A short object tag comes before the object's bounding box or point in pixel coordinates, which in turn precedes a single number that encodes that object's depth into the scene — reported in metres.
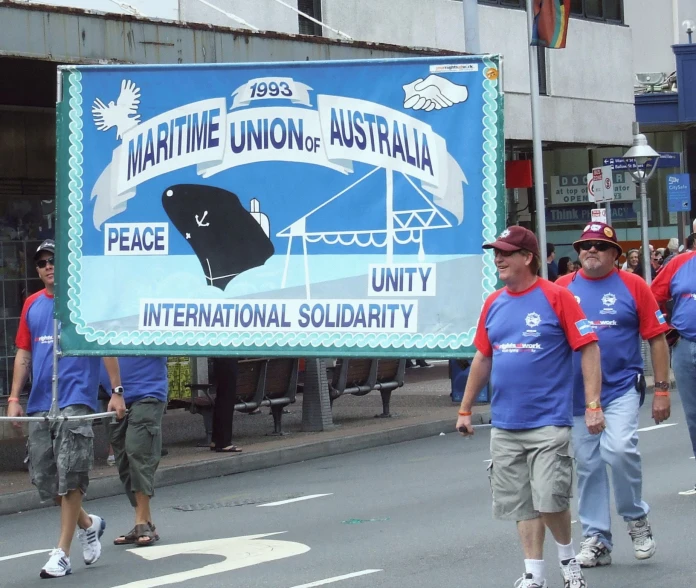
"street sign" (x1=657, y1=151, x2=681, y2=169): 30.05
